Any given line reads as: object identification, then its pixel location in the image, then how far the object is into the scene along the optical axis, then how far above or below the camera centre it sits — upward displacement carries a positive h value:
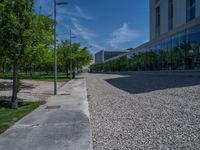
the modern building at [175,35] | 20.09 +5.83
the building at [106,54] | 92.13 +10.78
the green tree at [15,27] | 5.97 +1.78
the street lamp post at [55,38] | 9.96 +2.24
